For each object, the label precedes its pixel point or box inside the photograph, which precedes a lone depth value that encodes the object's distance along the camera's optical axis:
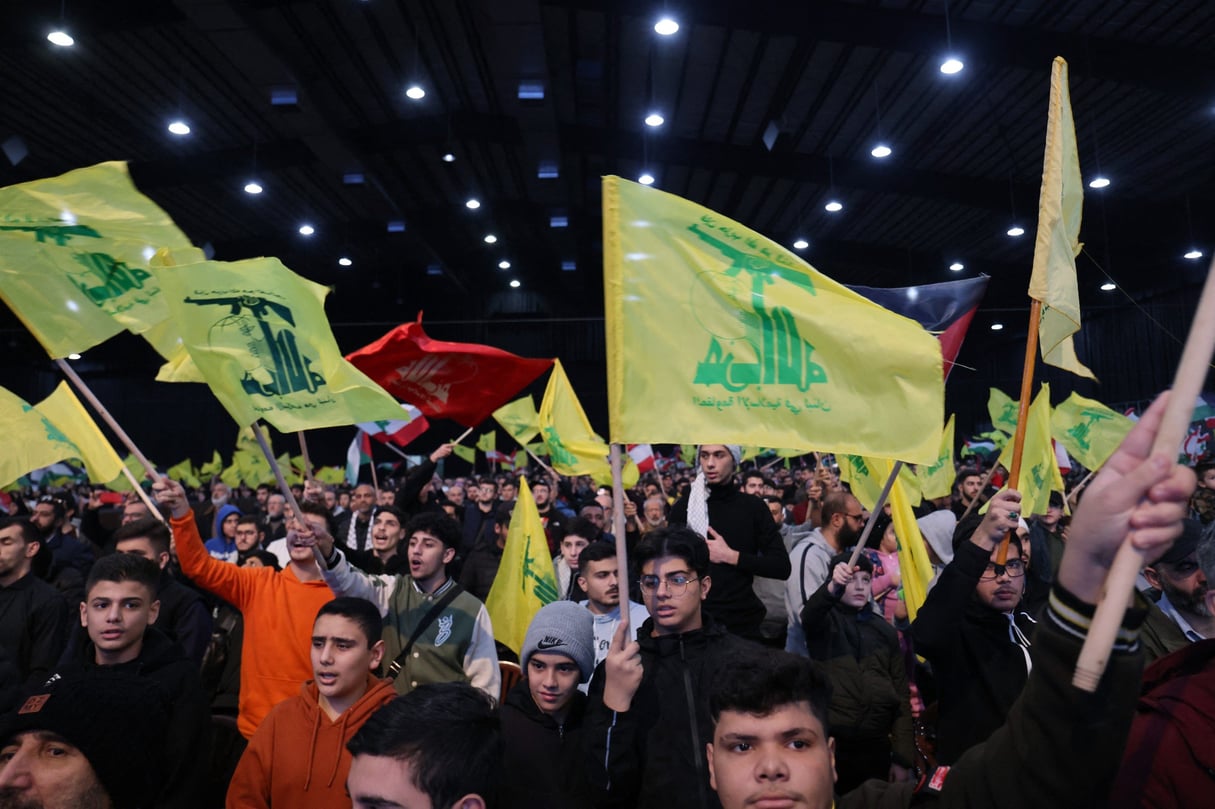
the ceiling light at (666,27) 8.60
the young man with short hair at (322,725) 2.44
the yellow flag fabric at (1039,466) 5.00
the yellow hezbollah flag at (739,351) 2.30
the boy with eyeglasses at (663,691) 2.15
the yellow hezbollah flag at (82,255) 3.35
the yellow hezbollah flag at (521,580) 4.33
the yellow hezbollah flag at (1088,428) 6.82
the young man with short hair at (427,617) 3.31
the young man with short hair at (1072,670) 1.07
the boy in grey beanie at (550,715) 2.35
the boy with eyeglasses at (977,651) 2.47
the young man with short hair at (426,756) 1.66
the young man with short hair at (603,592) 3.62
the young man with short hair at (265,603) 3.33
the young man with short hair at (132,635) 2.60
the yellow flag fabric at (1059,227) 2.29
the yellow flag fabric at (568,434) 7.29
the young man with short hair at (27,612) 3.64
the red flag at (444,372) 5.17
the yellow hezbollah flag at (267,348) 3.14
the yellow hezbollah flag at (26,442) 4.46
